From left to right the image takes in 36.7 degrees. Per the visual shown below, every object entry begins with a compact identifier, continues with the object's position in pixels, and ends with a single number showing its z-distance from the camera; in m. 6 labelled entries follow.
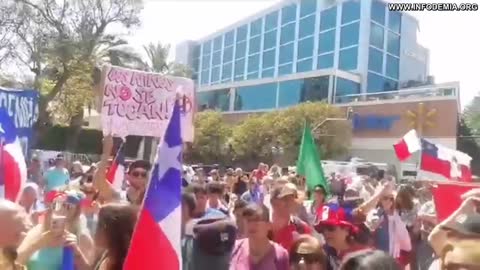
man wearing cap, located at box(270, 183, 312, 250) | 4.57
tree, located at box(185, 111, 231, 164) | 48.94
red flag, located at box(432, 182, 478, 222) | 4.32
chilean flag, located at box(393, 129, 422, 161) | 9.00
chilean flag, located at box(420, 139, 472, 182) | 7.95
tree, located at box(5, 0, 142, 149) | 27.09
